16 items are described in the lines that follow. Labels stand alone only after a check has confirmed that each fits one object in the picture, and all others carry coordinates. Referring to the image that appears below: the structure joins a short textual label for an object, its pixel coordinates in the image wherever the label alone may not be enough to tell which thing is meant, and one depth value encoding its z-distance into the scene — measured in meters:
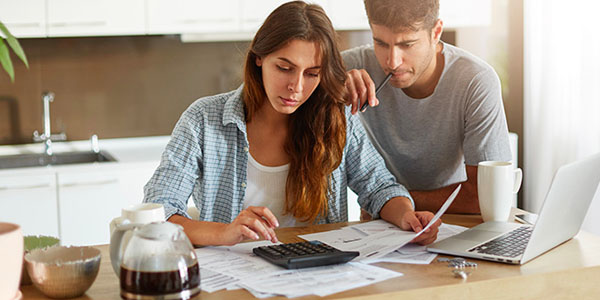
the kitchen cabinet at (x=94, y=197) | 3.13
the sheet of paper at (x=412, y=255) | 1.49
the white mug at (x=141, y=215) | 1.33
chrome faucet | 3.55
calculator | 1.41
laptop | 1.44
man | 2.07
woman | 1.81
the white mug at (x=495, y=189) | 1.77
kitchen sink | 3.42
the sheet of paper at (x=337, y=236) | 1.63
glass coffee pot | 1.18
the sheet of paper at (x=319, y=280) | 1.28
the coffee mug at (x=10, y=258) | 1.14
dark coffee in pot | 1.17
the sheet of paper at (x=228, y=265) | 1.33
